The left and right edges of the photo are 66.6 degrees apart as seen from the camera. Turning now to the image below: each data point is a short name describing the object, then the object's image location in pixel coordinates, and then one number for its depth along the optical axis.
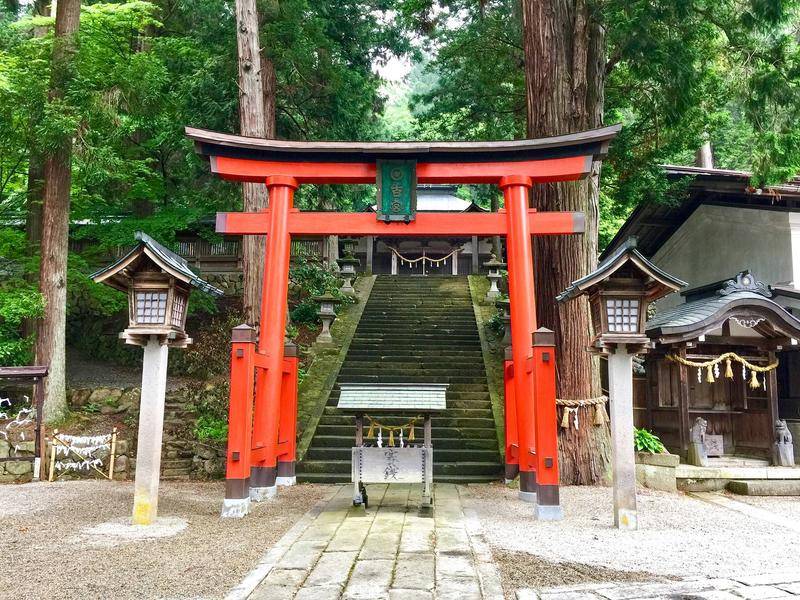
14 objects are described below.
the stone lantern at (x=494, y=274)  17.52
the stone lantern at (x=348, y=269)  17.53
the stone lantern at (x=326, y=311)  14.01
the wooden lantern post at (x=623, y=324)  6.11
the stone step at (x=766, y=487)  9.38
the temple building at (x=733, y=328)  10.54
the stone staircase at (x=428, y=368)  9.45
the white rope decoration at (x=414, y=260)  23.20
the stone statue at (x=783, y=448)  10.59
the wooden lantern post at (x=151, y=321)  6.27
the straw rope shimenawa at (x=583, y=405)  8.66
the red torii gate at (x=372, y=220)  7.53
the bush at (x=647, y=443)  10.02
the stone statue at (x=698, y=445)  10.44
